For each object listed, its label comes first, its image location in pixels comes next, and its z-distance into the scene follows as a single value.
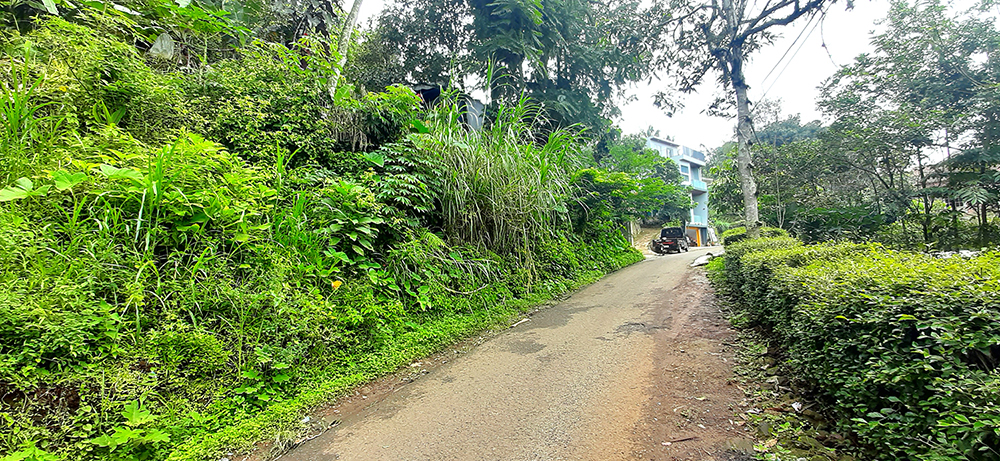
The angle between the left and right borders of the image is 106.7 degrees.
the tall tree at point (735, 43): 8.20
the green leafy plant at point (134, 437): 1.87
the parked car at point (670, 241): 19.20
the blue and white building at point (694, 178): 28.36
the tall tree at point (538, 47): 8.93
